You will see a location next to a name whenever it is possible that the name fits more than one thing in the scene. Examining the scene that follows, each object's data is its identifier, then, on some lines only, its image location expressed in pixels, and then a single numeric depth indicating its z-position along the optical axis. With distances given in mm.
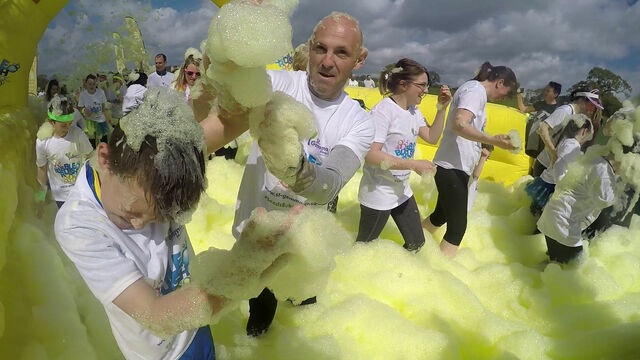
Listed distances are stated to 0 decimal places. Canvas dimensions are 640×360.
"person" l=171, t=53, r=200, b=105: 3900
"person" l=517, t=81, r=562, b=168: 4211
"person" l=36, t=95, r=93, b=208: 2686
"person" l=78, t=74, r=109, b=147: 3529
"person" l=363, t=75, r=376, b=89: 6996
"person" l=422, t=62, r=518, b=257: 2662
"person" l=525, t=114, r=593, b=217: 3098
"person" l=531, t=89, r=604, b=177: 3316
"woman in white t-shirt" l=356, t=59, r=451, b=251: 2594
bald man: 1663
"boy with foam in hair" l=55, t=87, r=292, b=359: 858
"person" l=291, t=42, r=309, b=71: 3013
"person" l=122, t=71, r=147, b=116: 2875
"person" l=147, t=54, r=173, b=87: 4695
